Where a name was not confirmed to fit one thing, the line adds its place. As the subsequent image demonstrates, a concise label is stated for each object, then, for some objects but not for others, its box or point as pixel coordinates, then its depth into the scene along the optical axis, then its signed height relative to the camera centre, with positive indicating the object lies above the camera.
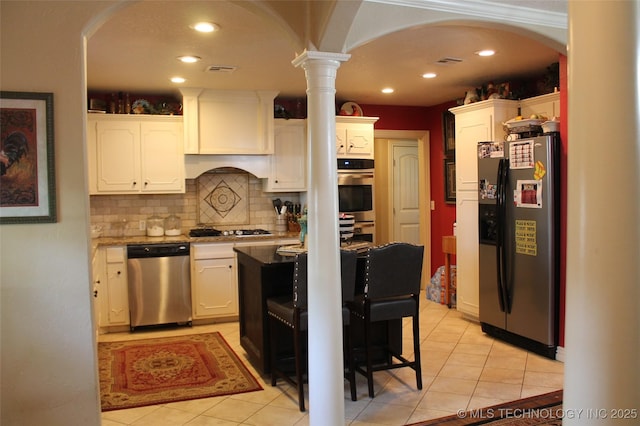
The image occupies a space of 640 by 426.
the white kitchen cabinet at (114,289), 5.29 -0.86
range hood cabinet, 5.62 +0.83
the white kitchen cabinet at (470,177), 5.11 +0.18
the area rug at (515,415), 3.17 -1.33
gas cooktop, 5.80 -0.37
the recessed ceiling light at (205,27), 3.40 +1.11
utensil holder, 6.38 -0.29
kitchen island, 3.88 -0.72
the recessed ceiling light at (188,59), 4.23 +1.12
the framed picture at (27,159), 2.36 +0.19
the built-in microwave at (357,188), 6.20 +0.10
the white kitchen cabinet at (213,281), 5.57 -0.85
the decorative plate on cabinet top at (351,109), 6.36 +1.03
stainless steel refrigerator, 4.20 -0.39
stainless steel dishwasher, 5.34 -0.84
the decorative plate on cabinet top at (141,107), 5.63 +0.98
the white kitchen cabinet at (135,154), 5.51 +0.49
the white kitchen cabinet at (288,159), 6.14 +0.45
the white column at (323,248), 2.82 -0.27
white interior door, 7.58 +0.05
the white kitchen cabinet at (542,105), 4.70 +0.80
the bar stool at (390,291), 3.47 -0.62
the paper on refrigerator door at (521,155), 4.32 +0.32
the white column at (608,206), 1.15 -0.03
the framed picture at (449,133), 6.48 +0.76
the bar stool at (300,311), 3.37 -0.74
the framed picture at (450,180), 6.52 +0.18
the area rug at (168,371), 3.70 -1.32
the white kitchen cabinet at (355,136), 6.21 +0.70
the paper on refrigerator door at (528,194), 4.26 +0.00
